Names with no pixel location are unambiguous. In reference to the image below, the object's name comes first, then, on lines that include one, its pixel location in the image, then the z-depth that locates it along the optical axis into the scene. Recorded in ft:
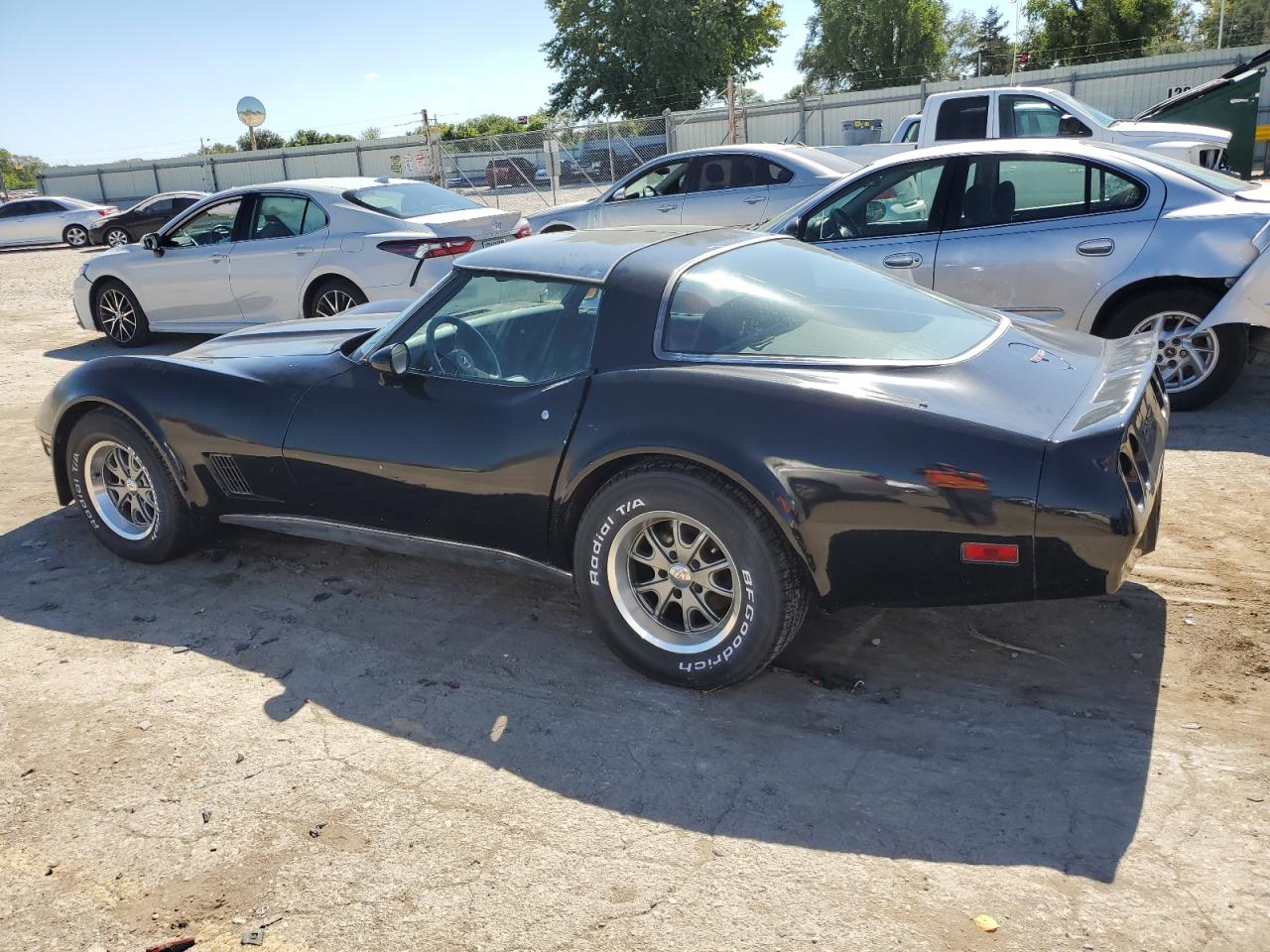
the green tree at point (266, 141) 200.16
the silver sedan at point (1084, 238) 19.07
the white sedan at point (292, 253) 28.84
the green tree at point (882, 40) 207.21
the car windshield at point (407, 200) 29.89
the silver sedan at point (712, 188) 35.19
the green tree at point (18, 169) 244.22
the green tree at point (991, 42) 246.47
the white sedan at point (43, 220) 86.48
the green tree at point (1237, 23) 197.16
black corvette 9.62
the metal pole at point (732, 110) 73.22
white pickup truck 40.88
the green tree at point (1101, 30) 167.73
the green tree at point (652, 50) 161.27
